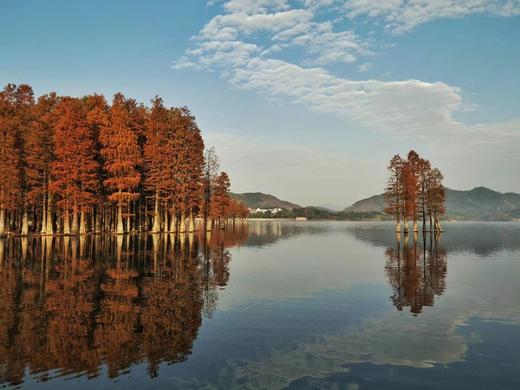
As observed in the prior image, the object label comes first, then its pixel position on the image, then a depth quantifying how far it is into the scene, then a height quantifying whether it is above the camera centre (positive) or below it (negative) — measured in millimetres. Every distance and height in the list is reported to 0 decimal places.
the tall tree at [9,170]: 50125 +5744
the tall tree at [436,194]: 82500 +3622
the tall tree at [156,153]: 61062 +9602
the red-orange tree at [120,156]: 55262 +8506
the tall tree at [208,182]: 82000 +6604
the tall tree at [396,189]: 81750 +4704
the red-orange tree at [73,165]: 52375 +6687
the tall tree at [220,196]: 86069 +3659
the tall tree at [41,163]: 52250 +6850
